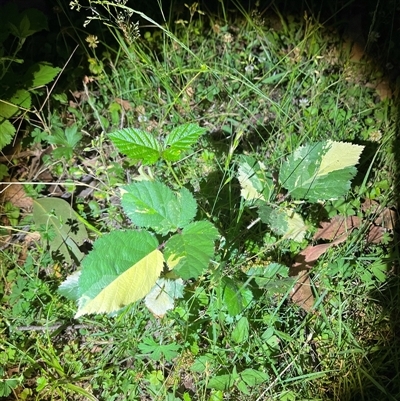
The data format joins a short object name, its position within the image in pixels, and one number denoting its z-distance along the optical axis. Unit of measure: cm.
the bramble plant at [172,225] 30
